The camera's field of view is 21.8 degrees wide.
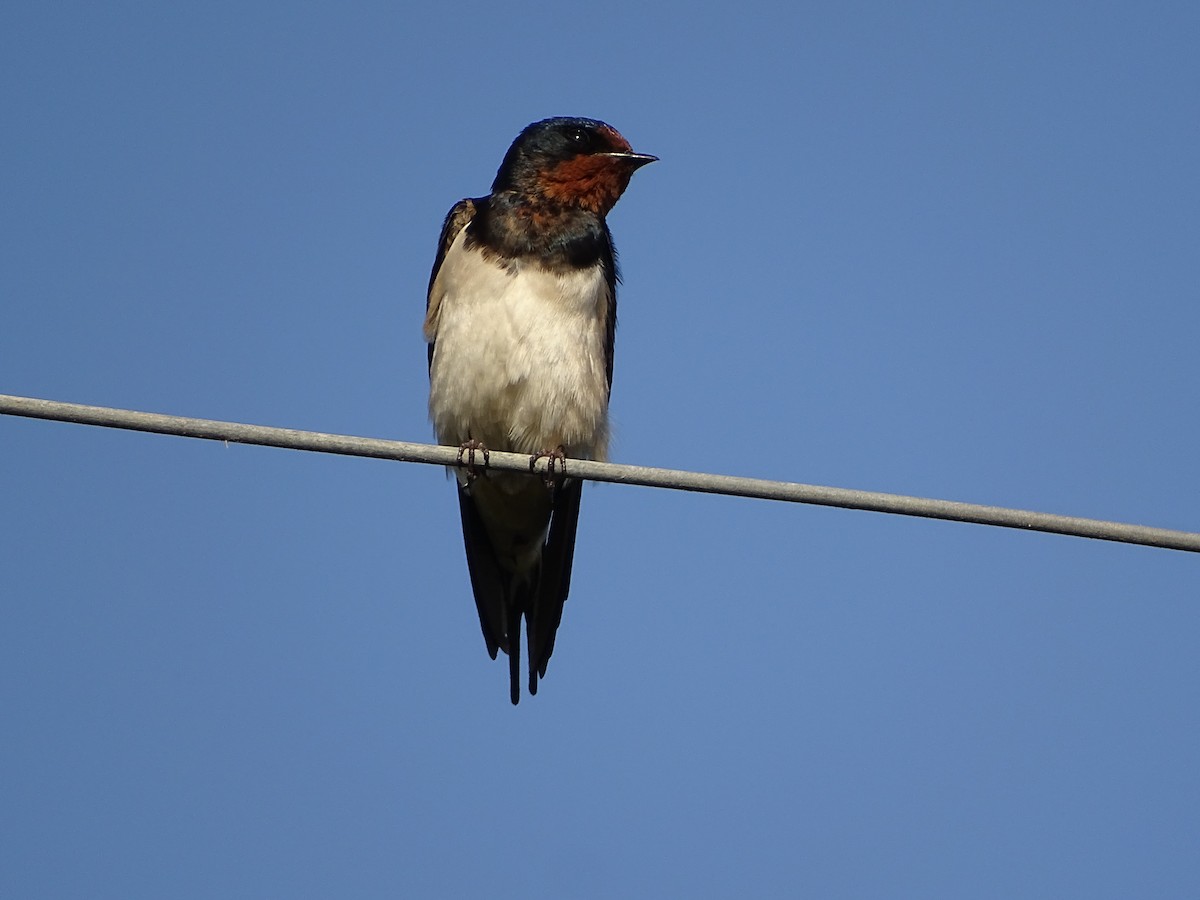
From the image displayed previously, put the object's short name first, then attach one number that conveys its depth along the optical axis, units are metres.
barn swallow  12.13
